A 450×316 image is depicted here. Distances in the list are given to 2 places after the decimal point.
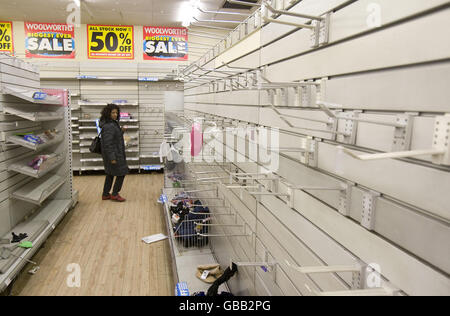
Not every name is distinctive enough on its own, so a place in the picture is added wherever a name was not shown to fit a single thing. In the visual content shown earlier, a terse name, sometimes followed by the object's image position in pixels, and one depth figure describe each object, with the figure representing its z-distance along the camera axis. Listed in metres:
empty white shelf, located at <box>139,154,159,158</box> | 8.56
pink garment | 3.94
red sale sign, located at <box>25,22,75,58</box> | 8.36
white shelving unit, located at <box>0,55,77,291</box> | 3.82
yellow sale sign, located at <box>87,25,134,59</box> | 8.61
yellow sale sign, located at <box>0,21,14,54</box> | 8.33
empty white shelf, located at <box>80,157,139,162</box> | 8.18
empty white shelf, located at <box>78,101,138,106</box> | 8.12
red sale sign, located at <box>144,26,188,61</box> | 8.82
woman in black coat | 5.64
